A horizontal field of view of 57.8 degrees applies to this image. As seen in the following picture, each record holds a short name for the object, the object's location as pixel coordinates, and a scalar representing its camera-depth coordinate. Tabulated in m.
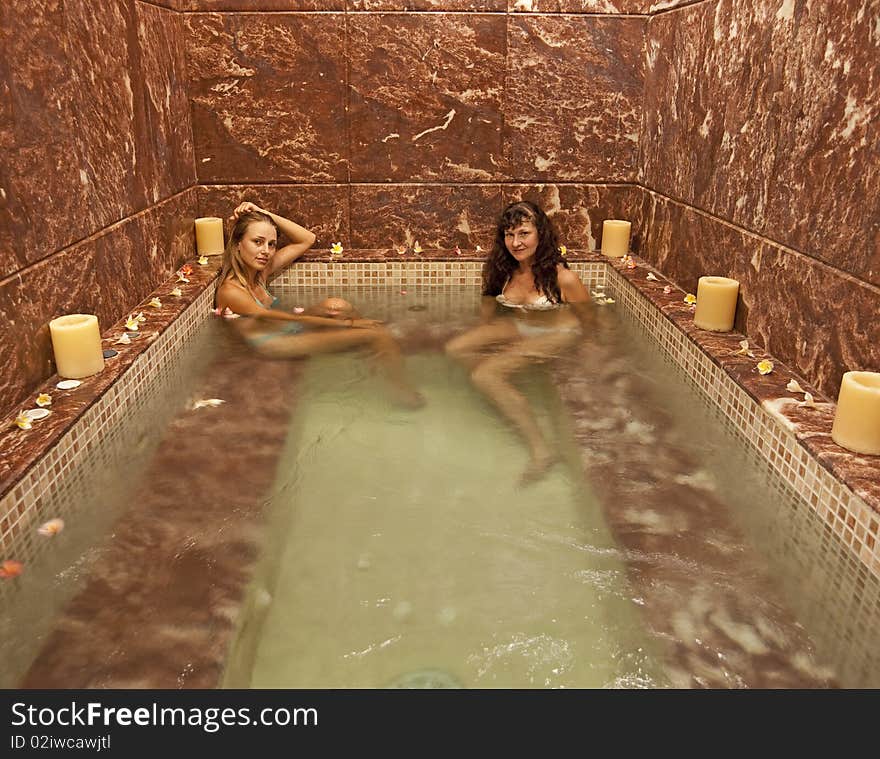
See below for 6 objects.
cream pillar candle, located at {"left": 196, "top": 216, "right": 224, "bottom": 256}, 4.30
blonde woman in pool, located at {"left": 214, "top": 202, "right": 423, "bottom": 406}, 3.33
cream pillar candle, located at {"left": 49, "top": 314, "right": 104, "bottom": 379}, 2.41
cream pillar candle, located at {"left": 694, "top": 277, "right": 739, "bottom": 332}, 2.98
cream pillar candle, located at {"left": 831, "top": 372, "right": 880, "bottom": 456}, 1.89
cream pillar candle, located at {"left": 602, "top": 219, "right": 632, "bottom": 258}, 4.44
